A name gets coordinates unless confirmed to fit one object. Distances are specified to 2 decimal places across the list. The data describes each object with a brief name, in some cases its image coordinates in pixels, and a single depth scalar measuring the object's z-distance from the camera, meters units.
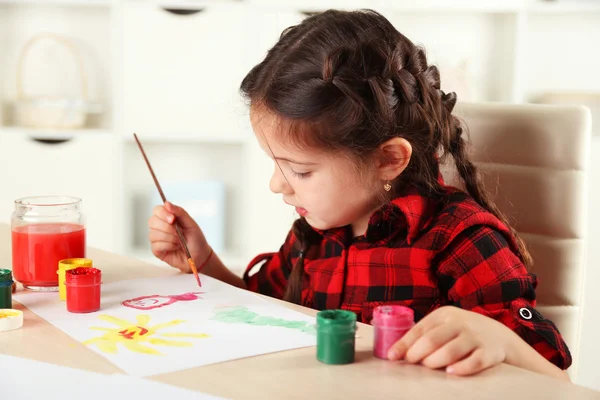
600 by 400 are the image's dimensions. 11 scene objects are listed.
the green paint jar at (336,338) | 1.13
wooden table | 1.08
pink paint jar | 1.15
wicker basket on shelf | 2.88
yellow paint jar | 1.34
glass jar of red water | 1.38
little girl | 1.37
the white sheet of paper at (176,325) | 1.16
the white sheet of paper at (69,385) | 1.10
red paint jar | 1.28
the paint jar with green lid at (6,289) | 1.28
